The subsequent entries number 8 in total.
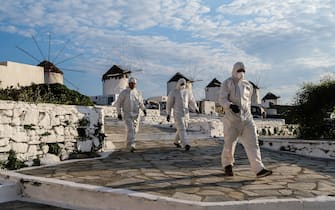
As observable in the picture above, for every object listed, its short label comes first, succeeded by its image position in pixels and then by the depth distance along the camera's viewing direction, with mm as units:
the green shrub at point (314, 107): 11289
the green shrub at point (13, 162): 5926
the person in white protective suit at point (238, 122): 5113
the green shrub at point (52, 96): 7035
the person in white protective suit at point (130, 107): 8766
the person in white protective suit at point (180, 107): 8875
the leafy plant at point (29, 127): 6461
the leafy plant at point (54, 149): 7043
